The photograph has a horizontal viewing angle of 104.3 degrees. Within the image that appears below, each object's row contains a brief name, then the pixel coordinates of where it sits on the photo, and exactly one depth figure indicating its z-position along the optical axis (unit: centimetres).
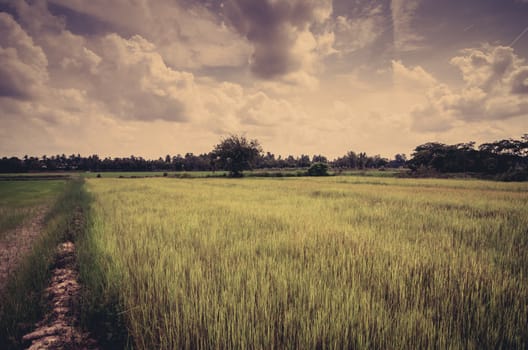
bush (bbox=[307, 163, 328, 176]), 5403
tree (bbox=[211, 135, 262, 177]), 4534
